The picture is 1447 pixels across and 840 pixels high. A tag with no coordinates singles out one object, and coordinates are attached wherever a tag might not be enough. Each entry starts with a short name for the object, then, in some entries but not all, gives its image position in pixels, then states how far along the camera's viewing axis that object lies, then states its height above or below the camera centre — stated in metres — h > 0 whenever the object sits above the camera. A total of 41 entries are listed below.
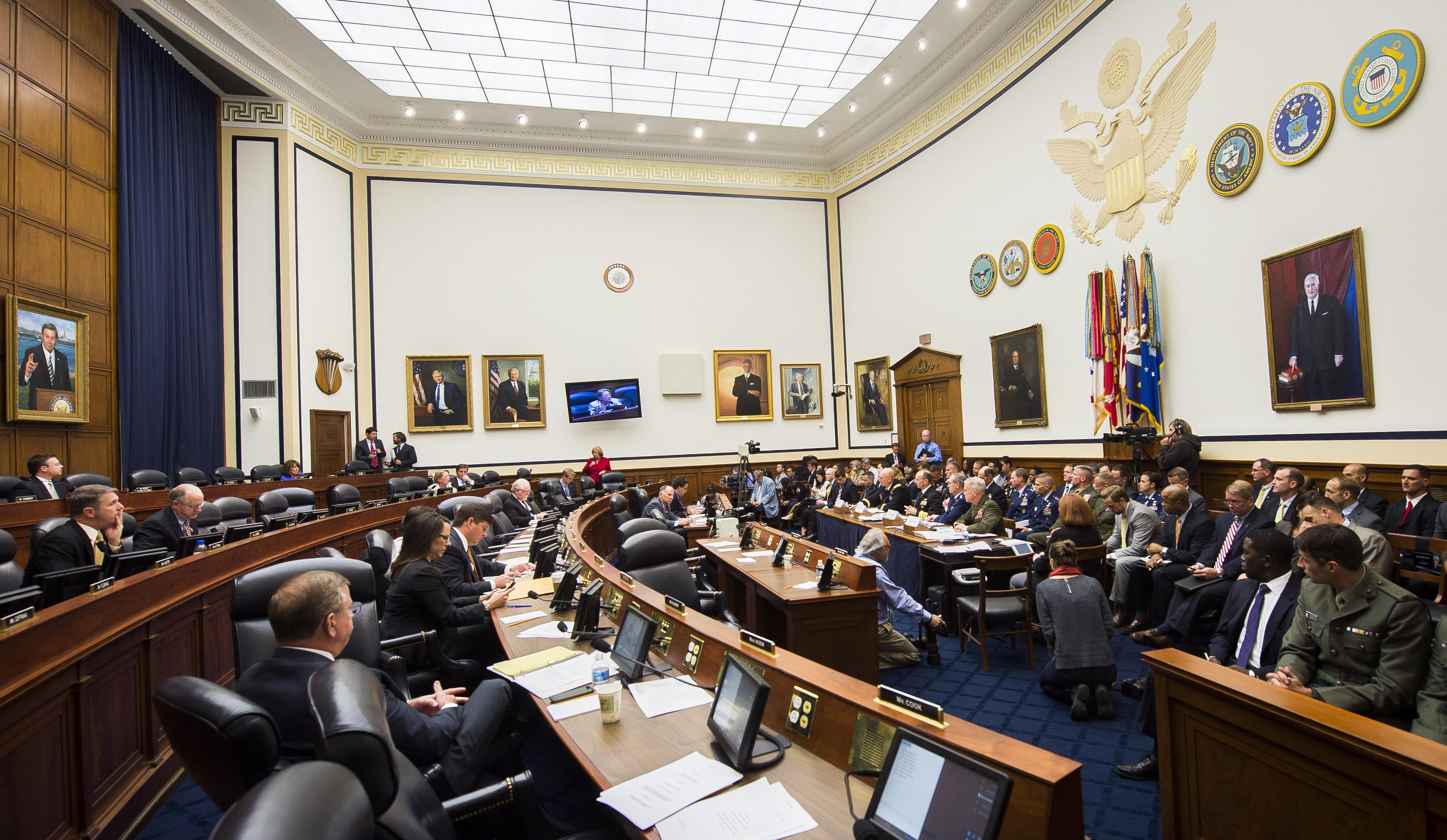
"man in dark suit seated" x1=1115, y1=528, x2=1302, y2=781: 3.18 -0.95
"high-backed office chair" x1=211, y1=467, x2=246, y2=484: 8.68 -0.35
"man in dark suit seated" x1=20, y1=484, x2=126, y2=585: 3.67 -0.47
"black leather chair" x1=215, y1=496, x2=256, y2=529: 6.17 -0.57
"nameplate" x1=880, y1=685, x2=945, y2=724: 1.67 -0.72
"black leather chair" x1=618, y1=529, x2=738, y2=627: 4.41 -0.90
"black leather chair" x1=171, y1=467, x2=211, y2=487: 7.94 -0.31
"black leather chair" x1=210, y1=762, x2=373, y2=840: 0.83 -0.47
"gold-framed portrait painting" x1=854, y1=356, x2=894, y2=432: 13.79 +0.70
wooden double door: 11.95 +0.53
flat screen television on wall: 13.70 +0.77
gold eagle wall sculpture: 7.60 +3.55
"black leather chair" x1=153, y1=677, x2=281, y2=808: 1.30 -0.56
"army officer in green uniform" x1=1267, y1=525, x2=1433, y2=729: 2.41 -0.84
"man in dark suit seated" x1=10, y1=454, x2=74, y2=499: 6.27 -0.22
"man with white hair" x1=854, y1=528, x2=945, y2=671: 4.73 -1.30
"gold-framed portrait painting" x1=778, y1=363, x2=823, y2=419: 15.02 +0.87
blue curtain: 9.16 +2.69
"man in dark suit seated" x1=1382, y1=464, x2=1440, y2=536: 4.88 -0.69
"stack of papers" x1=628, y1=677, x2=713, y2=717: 2.31 -0.93
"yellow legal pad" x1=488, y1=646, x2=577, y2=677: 2.74 -0.93
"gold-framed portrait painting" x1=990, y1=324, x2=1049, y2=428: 10.02 +0.73
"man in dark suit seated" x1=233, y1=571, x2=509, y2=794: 1.83 -0.71
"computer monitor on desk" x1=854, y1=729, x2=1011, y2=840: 1.28 -0.76
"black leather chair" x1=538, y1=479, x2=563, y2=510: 10.81 -0.93
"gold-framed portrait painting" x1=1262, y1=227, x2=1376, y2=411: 5.94 +0.84
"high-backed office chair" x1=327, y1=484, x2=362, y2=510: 8.38 -0.62
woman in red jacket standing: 12.80 -0.56
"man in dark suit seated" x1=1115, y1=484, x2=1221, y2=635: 5.37 -1.12
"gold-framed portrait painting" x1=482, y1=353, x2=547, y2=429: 13.40 +0.95
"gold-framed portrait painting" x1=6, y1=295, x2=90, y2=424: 7.63 +1.11
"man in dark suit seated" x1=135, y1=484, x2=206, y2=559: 4.56 -0.50
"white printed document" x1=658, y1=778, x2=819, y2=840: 1.56 -0.92
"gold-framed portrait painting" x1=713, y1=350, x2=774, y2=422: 14.66 +1.04
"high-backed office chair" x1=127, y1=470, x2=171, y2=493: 7.64 -0.33
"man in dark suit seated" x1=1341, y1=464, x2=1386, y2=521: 5.34 -0.67
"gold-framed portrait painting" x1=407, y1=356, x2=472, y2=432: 13.01 +0.95
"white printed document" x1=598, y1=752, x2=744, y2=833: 1.67 -0.92
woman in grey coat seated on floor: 3.95 -1.28
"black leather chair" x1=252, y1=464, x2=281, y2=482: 9.33 -0.35
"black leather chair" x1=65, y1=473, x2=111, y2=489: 7.04 -0.27
